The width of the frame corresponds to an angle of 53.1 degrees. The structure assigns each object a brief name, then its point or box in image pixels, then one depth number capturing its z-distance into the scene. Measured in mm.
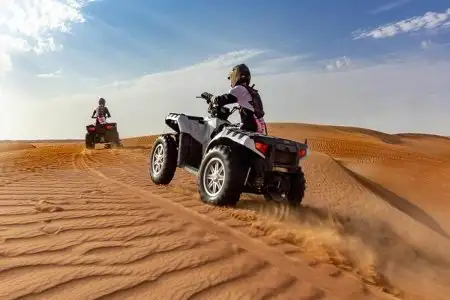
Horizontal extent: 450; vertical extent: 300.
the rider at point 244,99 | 6164
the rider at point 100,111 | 19172
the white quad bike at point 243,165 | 5555
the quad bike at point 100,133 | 19156
